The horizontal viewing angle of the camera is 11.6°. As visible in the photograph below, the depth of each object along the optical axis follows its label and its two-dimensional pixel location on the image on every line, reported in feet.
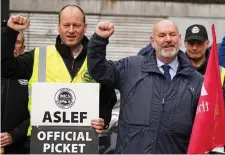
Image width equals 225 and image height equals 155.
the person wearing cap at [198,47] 32.74
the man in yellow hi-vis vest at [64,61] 27.52
